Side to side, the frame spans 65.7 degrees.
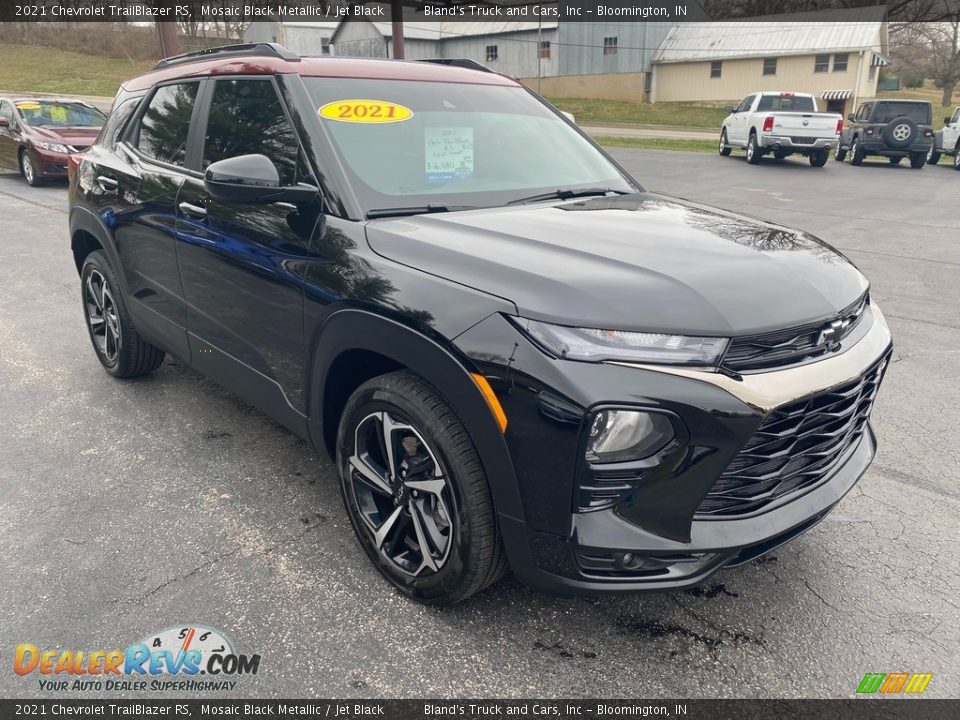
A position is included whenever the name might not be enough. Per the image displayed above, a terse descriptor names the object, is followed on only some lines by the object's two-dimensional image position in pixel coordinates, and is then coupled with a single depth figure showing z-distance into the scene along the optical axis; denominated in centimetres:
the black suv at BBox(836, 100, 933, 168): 1834
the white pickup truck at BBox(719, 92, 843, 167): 1756
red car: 1309
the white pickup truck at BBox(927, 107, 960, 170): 1927
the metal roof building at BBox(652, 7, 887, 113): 4225
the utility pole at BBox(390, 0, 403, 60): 2478
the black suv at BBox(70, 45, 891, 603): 203
